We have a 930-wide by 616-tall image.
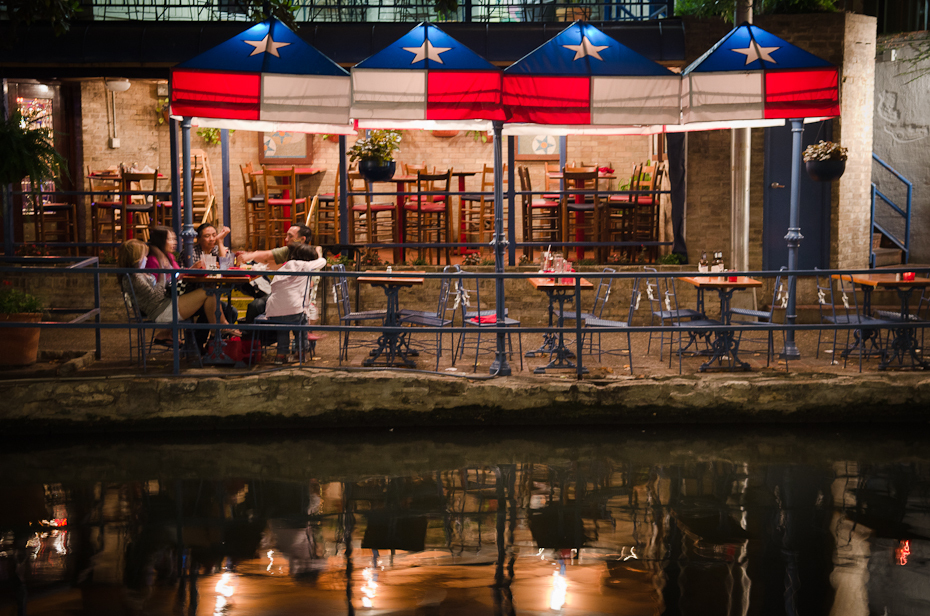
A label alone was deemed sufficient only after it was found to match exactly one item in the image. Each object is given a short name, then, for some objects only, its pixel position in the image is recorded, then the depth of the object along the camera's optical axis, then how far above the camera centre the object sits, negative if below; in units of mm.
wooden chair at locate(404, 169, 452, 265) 10211 +180
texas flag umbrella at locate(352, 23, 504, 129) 6738 +1097
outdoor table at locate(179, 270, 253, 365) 6562 -464
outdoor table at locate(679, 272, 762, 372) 6730 -829
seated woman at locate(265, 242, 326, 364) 6793 -568
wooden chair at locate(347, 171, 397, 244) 10344 +114
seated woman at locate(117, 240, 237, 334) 6707 -519
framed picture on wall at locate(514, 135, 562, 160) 13570 +1178
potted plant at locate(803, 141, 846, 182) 8156 +587
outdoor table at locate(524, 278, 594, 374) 6862 -921
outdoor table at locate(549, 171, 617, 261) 10711 -43
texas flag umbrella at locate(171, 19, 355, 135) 7004 +1142
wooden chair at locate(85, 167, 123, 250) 10812 +284
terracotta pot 6441 -859
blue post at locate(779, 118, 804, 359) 7137 -103
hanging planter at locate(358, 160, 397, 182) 9633 +604
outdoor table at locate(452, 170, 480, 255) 10487 -16
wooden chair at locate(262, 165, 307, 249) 11337 +257
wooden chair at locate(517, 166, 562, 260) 10281 +109
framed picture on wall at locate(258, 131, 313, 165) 13586 +1185
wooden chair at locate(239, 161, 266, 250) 11982 +185
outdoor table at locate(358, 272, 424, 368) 6738 -866
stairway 10703 -399
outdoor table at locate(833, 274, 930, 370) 6684 -833
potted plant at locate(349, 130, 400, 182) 9586 +761
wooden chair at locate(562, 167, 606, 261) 10031 +200
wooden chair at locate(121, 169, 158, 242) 10414 +309
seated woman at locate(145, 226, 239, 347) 6926 -268
